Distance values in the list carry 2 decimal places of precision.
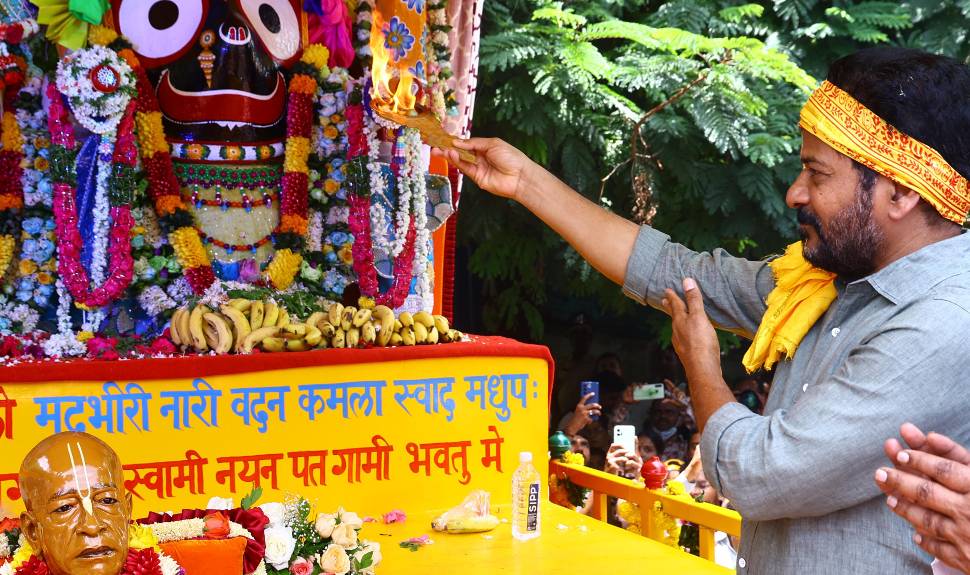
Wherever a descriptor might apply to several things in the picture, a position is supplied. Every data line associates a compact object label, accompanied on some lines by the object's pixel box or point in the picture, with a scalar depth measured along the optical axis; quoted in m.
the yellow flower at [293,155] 5.17
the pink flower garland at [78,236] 4.62
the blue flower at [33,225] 4.69
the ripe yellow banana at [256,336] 4.30
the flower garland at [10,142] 4.60
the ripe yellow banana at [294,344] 4.33
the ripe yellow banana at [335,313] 4.51
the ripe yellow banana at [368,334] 4.50
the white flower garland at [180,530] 2.63
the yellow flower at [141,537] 2.38
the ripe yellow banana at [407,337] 4.61
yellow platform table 3.67
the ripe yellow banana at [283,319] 4.54
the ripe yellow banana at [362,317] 4.53
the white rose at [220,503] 3.01
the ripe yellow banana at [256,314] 4.51
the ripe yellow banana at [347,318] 4.52
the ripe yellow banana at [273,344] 4.31
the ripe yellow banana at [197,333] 4.35
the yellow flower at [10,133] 4.70
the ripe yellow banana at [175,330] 4.43
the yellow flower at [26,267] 4.68
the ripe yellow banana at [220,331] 4.30
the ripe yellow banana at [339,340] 4.43
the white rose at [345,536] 3.01
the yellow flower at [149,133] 4.83
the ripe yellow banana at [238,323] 4.36
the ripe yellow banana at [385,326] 4.54
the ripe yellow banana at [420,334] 4.66
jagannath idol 4.64
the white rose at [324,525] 2.99
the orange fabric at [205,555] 2.55
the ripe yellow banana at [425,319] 4.78
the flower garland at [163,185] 4.83
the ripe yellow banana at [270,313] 4.53
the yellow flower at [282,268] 5.09
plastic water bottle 4.04
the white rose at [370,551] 3.04
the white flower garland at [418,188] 5.25
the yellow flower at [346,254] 5.30
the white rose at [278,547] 2.76
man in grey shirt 1.78
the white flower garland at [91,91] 4.59
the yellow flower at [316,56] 5.25
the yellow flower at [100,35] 4.72
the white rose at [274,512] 2.94
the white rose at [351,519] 3.11
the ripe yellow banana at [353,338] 4.46
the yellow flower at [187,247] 4.88
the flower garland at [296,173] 5.12
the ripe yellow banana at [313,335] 4.36
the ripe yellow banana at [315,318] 4.54
